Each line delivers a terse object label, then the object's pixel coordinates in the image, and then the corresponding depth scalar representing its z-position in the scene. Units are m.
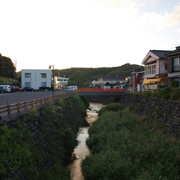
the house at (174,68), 26.45
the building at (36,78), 62.69
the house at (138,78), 53.84
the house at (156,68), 33.06
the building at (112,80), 95.36
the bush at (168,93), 18.70
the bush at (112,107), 34.04
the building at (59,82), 110.09
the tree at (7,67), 65.43
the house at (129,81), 62.24
